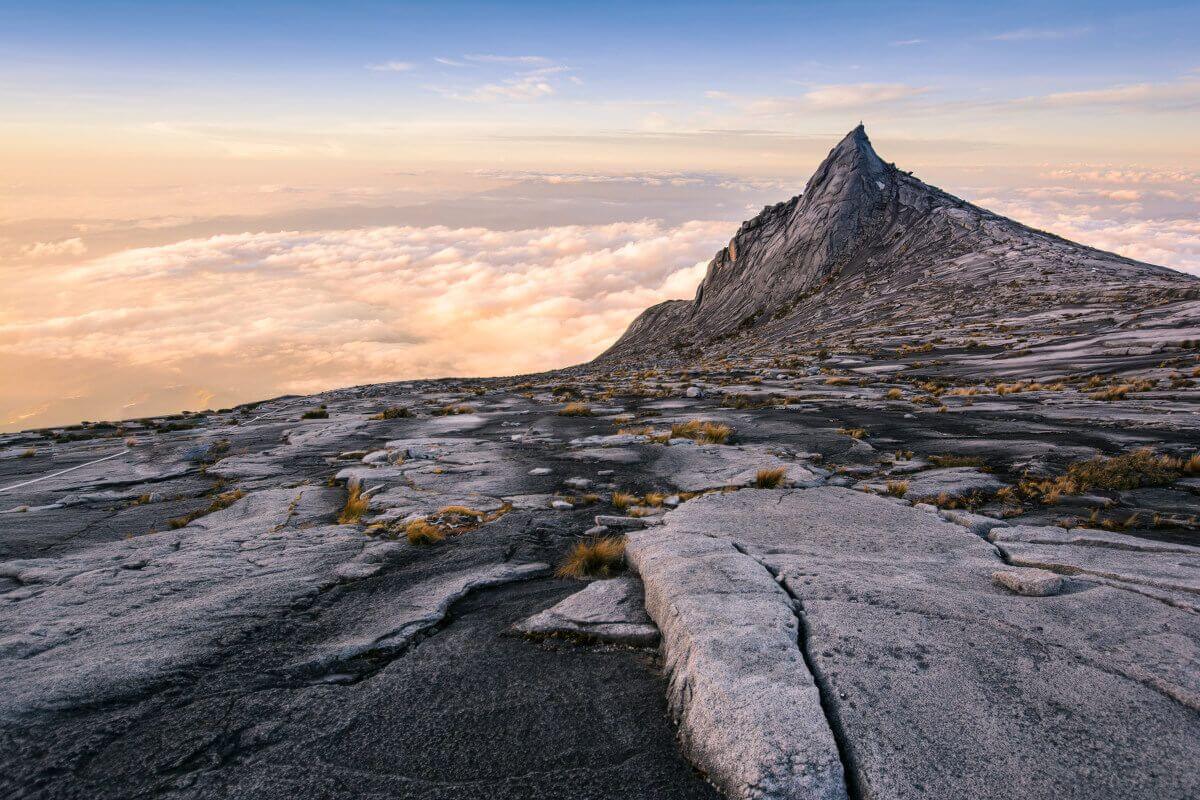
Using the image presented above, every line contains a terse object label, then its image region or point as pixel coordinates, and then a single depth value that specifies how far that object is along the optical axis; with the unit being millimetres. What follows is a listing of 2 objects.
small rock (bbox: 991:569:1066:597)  6309
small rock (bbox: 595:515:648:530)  9788
